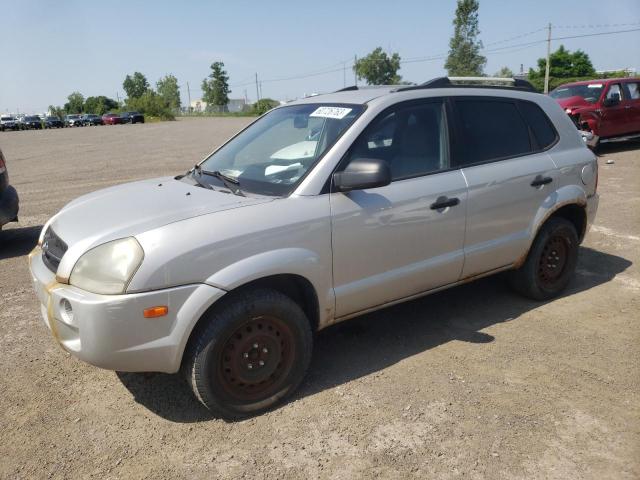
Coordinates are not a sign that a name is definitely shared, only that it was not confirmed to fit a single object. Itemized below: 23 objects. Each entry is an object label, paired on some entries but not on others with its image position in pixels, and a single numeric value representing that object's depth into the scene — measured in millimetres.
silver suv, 2760
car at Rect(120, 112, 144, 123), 58312
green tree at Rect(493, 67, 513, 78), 79838
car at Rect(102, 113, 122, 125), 58094
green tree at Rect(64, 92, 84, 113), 104188
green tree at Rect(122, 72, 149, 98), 110625
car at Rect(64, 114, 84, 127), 61844
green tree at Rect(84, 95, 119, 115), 96919
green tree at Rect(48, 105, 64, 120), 100519
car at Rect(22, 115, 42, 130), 55688
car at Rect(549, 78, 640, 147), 13117
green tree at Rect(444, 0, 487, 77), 66375
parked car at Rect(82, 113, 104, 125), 61125
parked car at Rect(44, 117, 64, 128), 59500
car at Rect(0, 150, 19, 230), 6246
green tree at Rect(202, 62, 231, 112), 92562
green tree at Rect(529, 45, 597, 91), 77250
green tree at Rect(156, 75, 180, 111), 118688
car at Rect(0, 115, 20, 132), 54031
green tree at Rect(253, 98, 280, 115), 65788
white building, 94212
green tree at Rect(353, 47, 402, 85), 93562
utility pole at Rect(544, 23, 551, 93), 56281
